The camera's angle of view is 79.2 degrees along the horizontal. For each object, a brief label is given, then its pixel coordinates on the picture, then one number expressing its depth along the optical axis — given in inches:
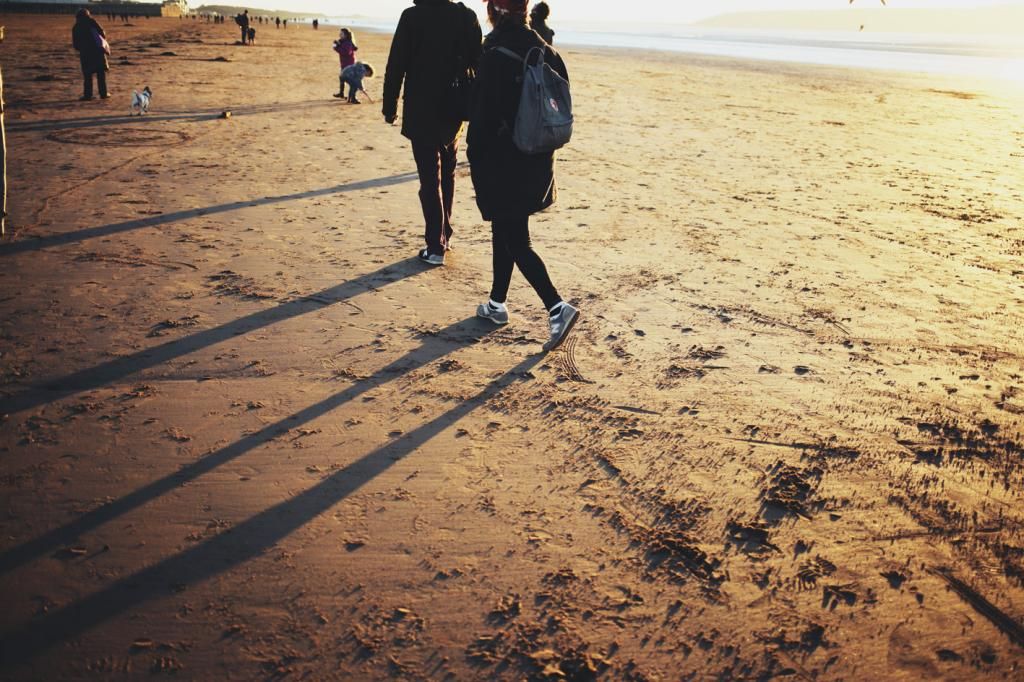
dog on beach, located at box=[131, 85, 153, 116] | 420.5
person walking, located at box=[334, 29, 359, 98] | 559.2
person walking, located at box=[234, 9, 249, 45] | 1270.9
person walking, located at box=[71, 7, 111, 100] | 460.1
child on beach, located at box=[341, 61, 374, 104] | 539.8
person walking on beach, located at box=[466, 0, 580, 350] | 132.7
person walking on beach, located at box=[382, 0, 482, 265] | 174.9
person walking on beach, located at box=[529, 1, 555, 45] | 326.6
